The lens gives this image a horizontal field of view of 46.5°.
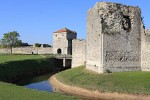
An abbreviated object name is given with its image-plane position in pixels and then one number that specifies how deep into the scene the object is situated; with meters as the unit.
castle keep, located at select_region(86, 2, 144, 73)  17.15
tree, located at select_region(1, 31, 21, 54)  45.89
